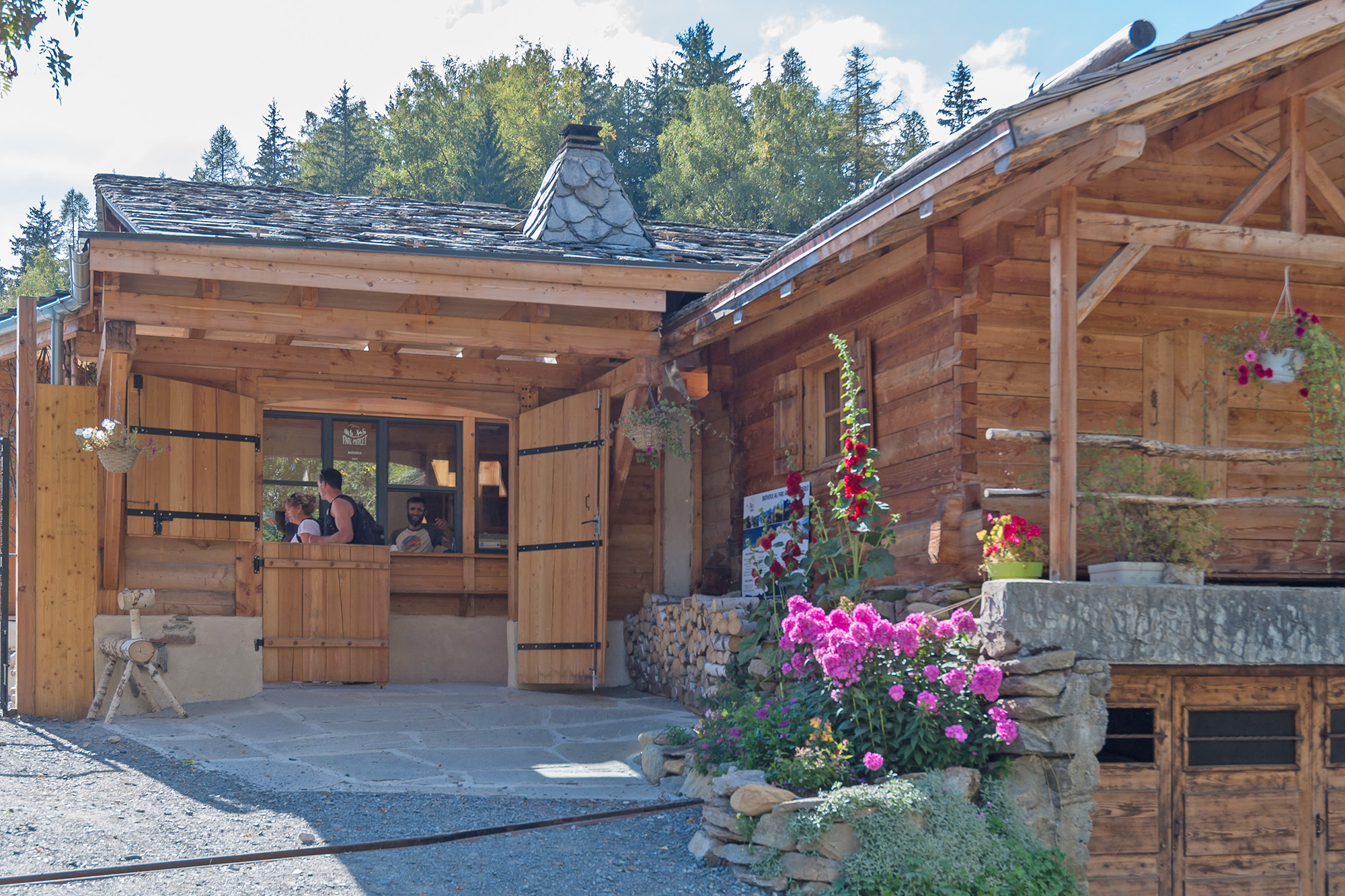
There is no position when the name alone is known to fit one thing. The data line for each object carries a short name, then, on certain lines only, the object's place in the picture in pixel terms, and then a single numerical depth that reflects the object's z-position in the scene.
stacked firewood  8.55
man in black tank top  11.14
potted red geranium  6.25
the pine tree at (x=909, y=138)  33.00
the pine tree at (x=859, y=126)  33.16
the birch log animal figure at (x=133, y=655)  8.55
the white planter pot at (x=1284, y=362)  6.79
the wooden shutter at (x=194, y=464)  9.42
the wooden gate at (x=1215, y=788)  6.86
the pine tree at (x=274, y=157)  44.94
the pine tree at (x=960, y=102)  35.94
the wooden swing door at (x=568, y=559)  10.16
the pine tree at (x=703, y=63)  37.72
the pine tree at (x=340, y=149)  36.97
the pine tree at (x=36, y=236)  47.75
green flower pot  6.23
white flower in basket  8.64
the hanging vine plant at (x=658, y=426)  9.62
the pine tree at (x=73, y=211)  48.56
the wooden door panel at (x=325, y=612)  10.73
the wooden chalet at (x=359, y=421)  8.73
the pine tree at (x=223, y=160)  49.00
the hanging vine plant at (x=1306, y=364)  6.75
